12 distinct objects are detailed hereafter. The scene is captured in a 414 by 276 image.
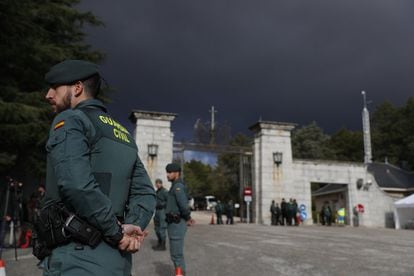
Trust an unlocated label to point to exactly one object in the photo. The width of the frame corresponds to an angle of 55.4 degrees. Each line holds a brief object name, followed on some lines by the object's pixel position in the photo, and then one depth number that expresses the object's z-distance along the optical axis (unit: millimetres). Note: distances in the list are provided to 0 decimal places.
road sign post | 22922
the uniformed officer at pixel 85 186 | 1985
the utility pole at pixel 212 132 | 23281
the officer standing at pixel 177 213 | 5609
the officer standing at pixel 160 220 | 9609
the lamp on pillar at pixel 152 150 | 20984
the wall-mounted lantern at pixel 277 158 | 23141
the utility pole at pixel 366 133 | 48656
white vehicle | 58097
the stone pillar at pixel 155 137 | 20969
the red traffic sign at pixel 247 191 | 22969
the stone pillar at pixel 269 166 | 22750
